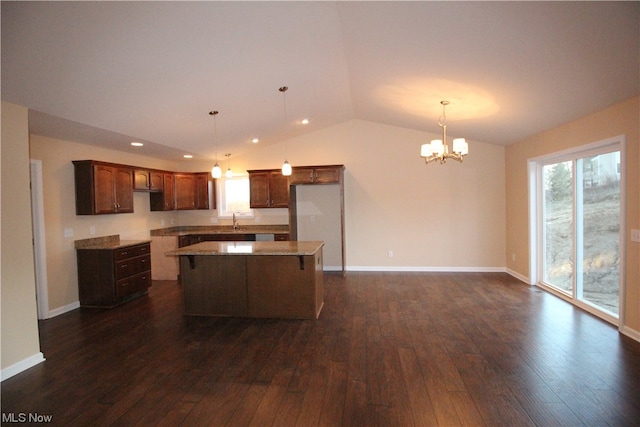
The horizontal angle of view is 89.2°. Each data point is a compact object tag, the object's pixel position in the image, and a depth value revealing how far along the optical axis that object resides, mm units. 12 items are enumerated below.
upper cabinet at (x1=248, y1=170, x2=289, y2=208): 6402
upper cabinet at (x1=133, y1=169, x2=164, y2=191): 5496
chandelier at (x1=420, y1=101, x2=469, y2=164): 3844
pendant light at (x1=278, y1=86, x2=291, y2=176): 4120
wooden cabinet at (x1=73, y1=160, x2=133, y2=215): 4609
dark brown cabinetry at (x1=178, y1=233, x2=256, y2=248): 6397
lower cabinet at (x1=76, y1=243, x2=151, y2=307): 4578
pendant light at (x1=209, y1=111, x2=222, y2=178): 4238
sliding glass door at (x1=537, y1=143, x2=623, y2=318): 3754
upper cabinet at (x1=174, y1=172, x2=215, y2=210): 6633
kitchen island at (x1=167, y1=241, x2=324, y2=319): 3959
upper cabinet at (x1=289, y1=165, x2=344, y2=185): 6121
